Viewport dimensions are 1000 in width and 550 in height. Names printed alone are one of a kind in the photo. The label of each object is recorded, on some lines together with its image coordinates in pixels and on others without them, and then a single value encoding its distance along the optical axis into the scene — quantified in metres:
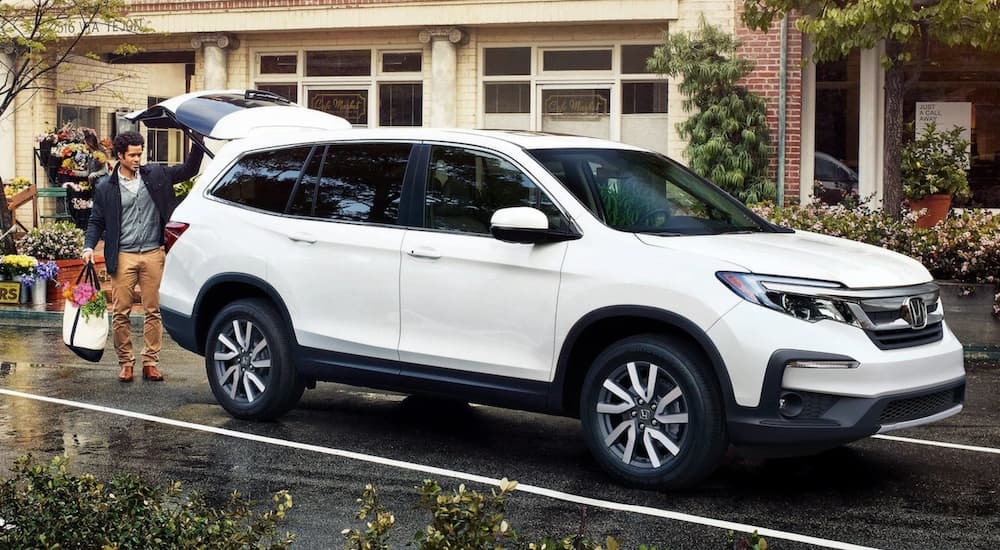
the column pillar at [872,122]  19.58
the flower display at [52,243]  16.64
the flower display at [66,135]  19.03
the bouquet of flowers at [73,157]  17.86
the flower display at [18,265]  15.74
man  10.16
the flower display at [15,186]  23.38
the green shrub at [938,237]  13.12
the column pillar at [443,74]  21.38
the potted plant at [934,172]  18.14
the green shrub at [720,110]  19.20
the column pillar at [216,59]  22.64
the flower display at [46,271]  15.66
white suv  6.47
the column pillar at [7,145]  24.75
